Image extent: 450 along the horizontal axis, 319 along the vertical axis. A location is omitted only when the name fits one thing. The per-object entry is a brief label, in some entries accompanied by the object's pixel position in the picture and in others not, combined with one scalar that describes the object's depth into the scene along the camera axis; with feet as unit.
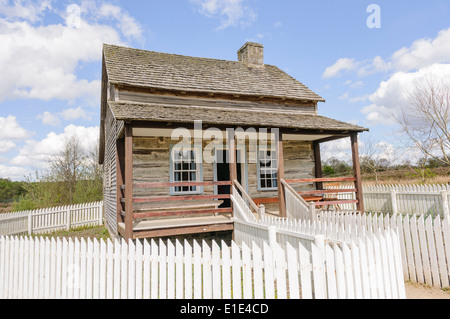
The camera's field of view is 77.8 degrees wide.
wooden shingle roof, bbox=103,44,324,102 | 37.40
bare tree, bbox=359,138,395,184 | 102.58
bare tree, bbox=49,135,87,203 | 77.25
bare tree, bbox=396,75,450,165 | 64.49
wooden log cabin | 28.94
